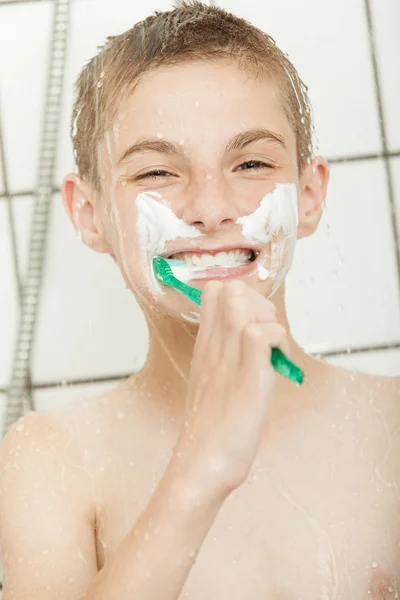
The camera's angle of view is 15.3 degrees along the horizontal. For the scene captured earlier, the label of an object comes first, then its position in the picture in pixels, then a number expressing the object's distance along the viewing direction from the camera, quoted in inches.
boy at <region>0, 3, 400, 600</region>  36.9
